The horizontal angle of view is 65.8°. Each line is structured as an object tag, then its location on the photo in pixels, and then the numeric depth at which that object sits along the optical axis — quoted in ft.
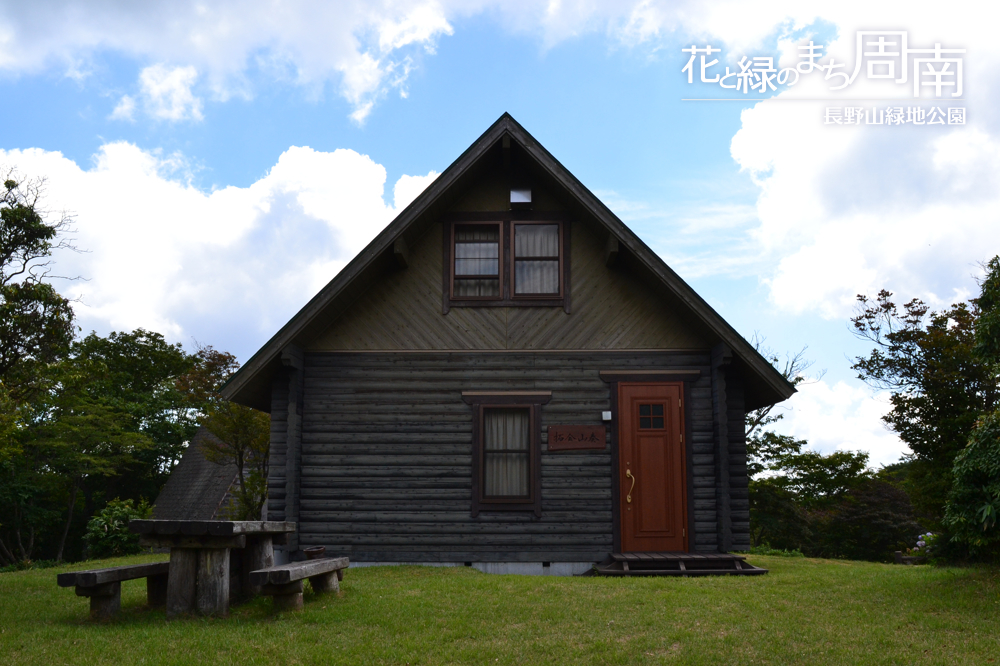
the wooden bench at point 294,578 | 25.17
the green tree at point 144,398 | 119.65
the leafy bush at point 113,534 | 74.91
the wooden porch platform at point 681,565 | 40.27
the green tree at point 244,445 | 66.85
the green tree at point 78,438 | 99.60
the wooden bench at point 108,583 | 25.54
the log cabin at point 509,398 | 44.04
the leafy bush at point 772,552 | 62.81
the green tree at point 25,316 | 43.24
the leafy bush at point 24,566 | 72.64
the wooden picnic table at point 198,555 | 25.85
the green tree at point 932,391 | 69.62
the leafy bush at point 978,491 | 30.58
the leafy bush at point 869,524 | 85.76
